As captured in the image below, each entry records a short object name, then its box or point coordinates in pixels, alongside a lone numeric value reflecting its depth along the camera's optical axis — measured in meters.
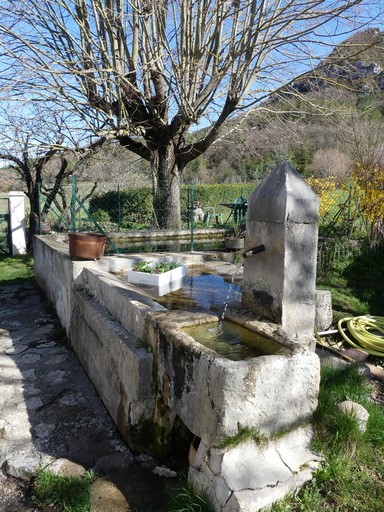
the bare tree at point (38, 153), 9.23
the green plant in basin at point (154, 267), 4.80
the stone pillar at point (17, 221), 11.86
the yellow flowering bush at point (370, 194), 8.30
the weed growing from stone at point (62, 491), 2.68
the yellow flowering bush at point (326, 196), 10.58
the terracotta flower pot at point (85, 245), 5.14
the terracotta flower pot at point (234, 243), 6.81
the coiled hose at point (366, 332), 4.57
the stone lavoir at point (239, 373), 2.35
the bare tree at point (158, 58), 7.54
